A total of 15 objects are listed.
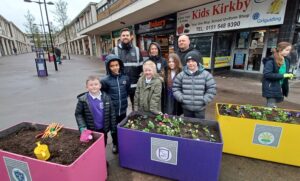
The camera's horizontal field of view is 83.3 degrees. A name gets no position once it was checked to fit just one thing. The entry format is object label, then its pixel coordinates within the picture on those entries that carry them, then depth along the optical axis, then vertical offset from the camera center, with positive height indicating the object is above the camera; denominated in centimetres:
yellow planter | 226 -122
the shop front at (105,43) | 2173 +126
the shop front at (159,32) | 1078 +143
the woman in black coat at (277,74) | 270 -39
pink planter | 151 -106
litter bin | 988 -79
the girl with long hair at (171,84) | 281 -55
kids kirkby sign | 622 +151
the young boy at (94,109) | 220 -73
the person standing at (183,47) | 294 +8
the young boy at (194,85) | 245 -49
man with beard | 301 -5
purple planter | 189 -122
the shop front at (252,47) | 757 +18
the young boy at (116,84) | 248 -46
